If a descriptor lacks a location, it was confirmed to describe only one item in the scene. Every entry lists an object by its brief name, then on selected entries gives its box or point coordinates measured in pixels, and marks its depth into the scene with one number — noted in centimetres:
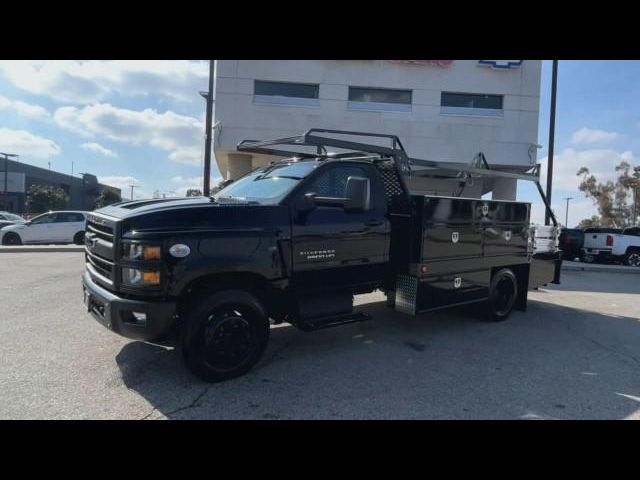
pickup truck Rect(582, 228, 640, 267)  1761
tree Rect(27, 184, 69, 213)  4931
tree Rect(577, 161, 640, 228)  3925
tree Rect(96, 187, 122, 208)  6285
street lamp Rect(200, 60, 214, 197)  1508
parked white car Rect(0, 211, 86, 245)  1684
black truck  382
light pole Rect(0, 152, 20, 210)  4688
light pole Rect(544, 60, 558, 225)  1538
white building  1872
